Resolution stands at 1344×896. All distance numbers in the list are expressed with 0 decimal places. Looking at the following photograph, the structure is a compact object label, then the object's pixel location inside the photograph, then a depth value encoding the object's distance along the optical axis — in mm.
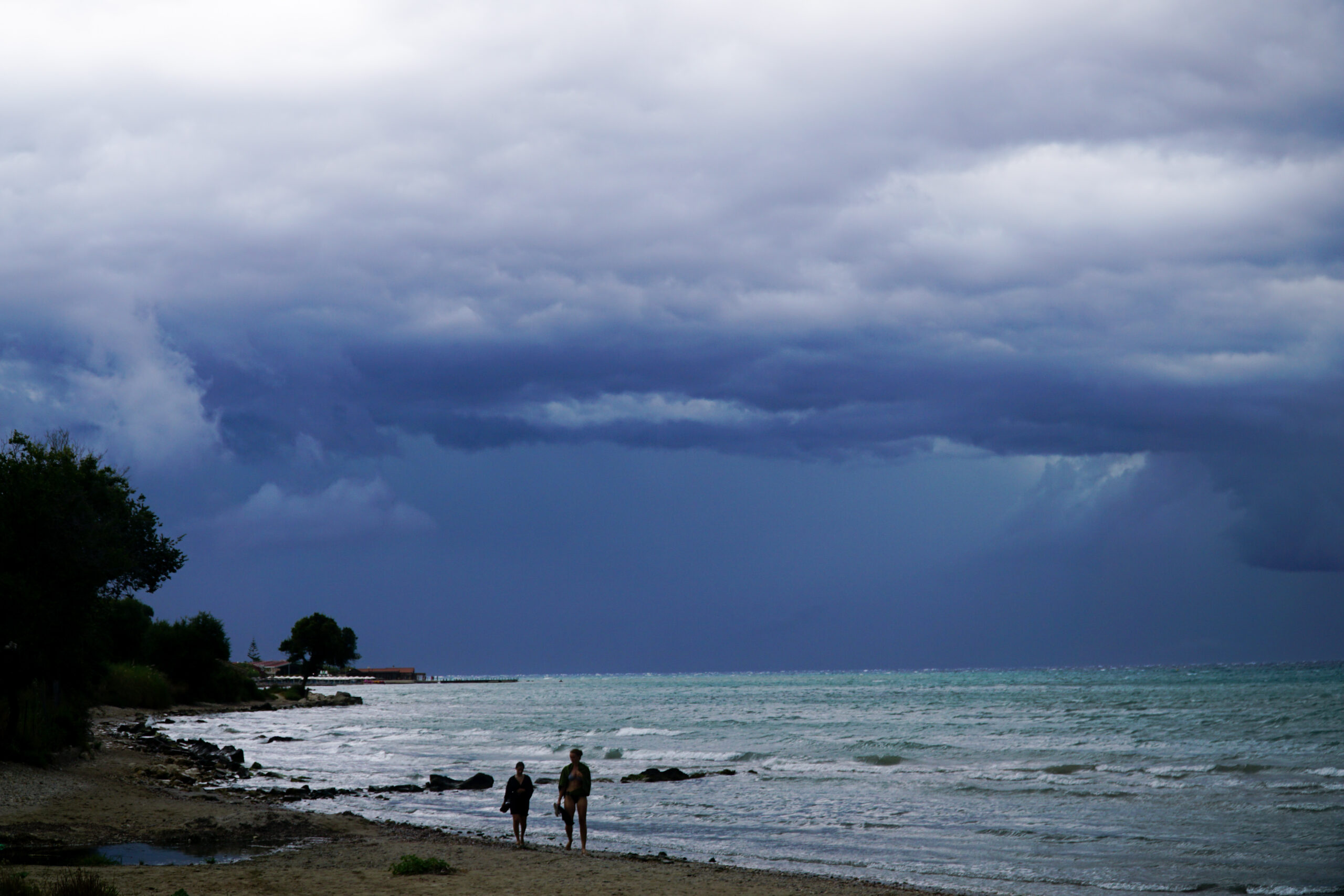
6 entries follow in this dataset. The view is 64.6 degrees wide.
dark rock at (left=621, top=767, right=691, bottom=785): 37438
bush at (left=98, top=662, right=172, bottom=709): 71188
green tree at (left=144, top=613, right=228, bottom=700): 90188
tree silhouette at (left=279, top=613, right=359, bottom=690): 151375
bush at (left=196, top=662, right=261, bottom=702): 96250
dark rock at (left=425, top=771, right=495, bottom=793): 34688
